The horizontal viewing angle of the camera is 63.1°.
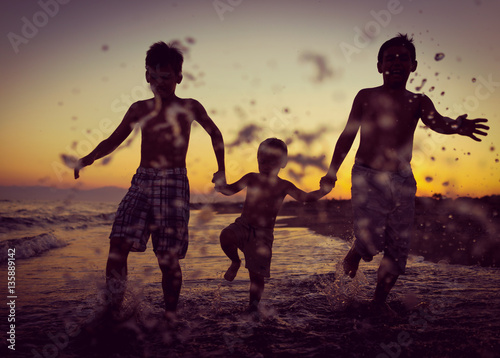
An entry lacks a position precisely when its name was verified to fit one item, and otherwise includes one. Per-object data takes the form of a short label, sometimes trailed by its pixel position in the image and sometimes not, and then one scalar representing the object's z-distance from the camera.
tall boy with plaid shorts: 3.36
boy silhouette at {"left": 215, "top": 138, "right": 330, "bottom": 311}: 3.75
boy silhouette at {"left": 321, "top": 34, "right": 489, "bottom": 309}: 3.66
